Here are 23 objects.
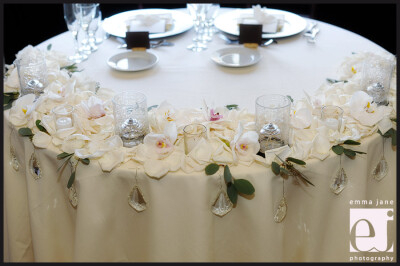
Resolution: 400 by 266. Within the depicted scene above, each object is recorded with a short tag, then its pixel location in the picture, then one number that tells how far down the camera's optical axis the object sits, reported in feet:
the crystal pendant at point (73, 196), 6.01
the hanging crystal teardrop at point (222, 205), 5.50
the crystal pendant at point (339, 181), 5.77
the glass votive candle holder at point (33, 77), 6.88
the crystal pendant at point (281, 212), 5.75
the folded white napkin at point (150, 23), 9.02
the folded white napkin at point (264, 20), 9.01
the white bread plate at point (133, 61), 7.74
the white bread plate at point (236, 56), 7.82
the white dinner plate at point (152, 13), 8.94
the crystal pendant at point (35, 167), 6.20
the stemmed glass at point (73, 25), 8.14
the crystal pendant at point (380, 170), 6.28
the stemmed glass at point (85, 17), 8.17
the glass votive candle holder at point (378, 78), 6.50
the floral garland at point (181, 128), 5.43
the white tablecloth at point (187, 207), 5.57
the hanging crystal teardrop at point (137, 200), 5.60
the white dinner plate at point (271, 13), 8.85
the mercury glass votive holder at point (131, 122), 5.73
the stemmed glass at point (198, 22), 8.45
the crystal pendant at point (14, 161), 6.81
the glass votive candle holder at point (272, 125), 5.60
